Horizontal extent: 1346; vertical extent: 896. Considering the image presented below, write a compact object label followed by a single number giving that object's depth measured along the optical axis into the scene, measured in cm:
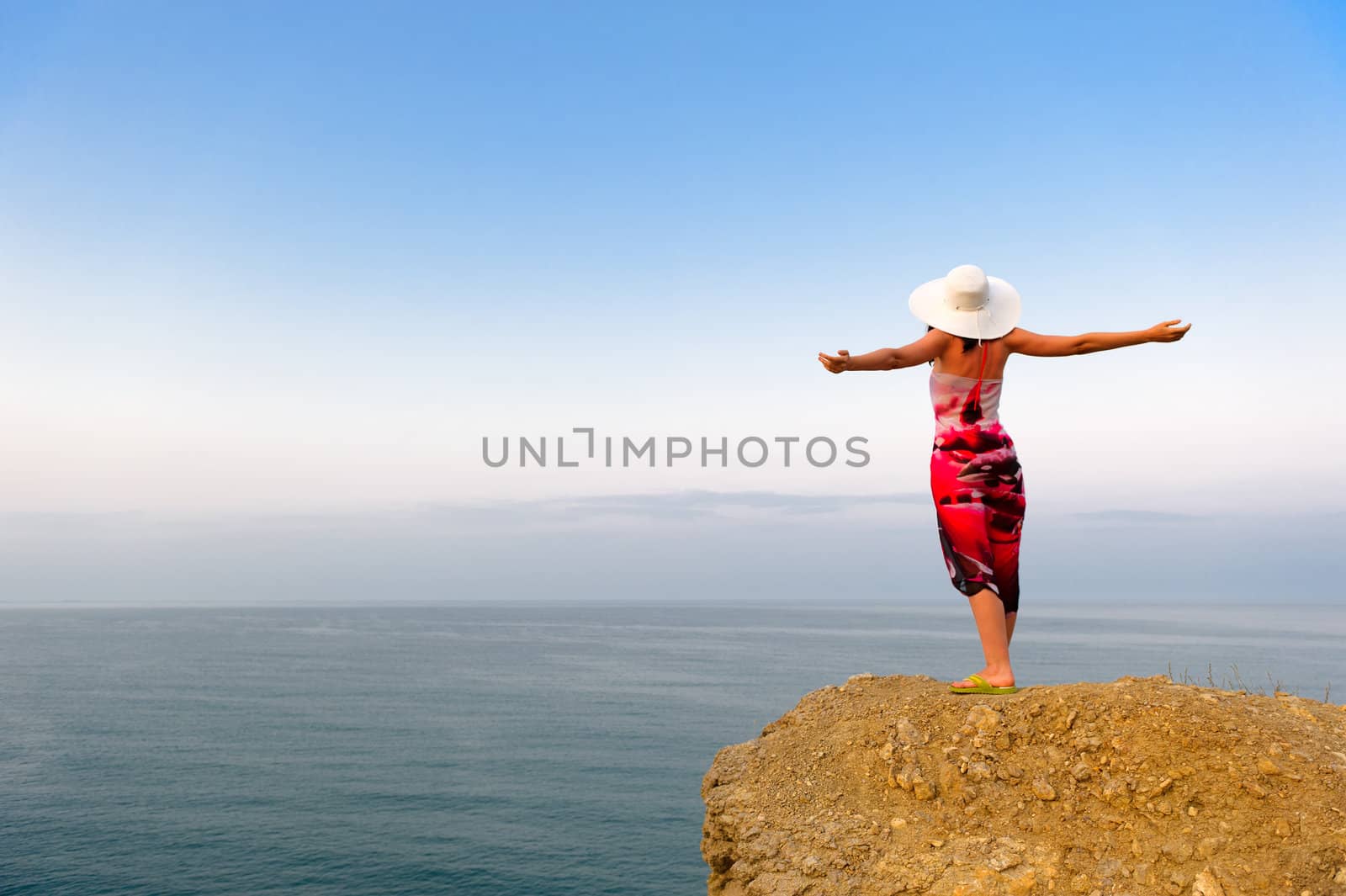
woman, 719
